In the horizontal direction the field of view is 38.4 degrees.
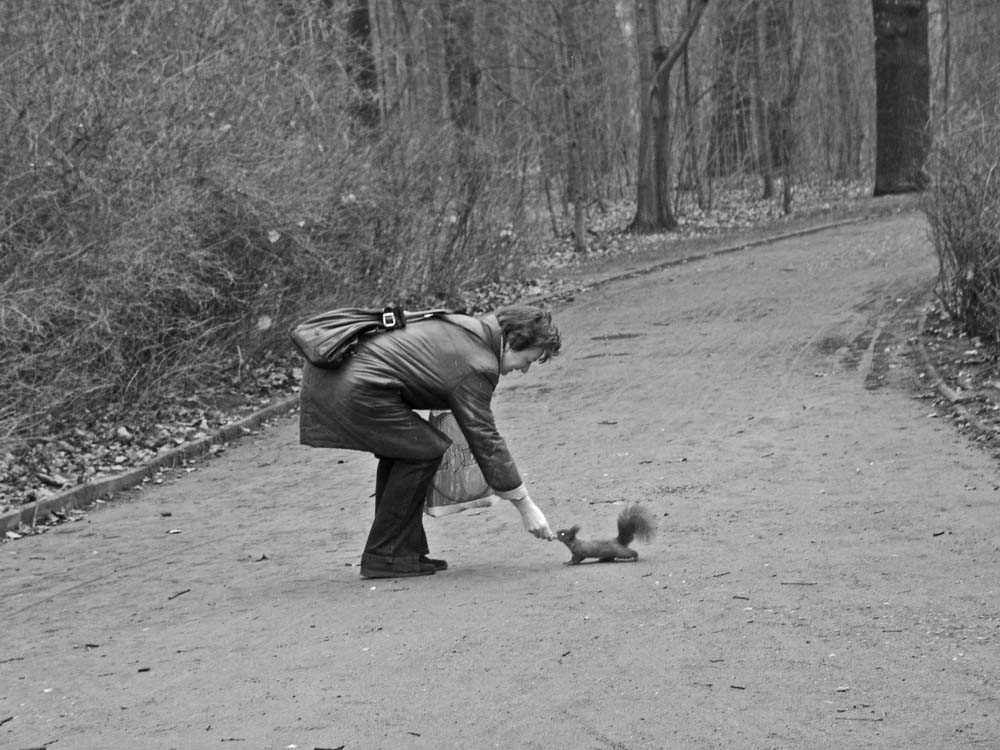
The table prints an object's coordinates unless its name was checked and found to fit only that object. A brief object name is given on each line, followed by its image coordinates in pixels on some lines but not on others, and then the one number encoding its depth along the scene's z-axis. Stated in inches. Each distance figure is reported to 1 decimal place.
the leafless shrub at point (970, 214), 518.6
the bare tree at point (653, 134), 1118.4
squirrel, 289.1
